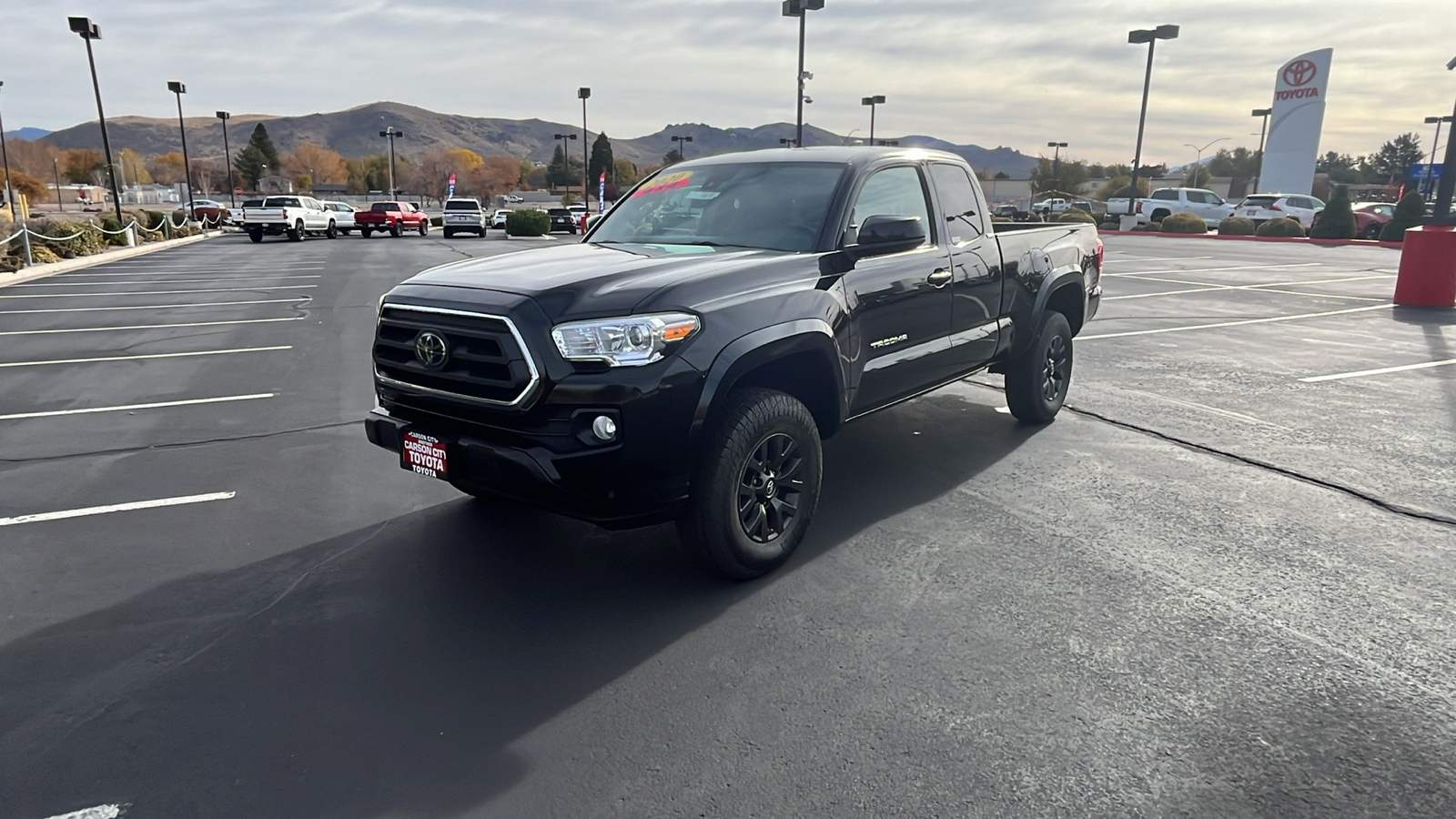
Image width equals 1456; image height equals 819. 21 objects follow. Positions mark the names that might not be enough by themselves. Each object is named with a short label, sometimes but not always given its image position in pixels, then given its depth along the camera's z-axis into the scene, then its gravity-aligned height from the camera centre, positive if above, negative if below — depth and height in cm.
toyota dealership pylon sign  5278 +454
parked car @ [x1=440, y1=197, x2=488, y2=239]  3734 -110
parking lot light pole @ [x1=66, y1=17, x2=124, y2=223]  3484 +586
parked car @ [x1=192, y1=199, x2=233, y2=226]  5012 -138
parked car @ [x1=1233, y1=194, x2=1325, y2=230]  3538 -23
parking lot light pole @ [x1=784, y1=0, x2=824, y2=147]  3038 +620
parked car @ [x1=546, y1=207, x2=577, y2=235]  4362 -143
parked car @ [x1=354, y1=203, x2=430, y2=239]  3784 -118
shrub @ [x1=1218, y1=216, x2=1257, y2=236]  3331 -90
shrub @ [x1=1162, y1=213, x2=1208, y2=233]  3506 -86
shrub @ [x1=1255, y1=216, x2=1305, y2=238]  3170 -88
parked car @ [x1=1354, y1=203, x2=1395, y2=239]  3095 -59
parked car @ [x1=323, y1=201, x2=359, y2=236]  3819 -107
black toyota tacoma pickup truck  355 -64
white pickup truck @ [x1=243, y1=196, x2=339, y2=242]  3330 -107
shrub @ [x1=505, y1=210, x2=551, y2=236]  3950 -129
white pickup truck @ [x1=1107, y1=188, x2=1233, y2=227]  3950 -19
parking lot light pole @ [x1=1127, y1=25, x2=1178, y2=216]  3897 +685
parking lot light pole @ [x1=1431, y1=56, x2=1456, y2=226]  1327 +16
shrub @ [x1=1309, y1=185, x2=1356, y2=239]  2944 -52
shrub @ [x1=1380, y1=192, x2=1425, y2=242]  2541 -26
